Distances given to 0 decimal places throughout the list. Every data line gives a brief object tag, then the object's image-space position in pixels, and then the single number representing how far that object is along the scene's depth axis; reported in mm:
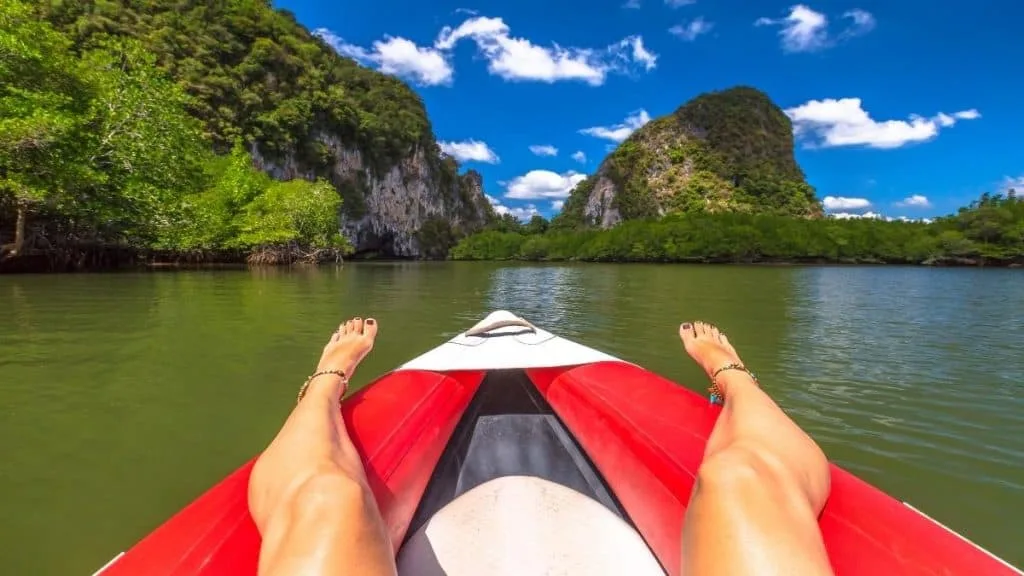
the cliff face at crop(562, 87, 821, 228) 96438
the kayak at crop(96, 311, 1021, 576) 1076
